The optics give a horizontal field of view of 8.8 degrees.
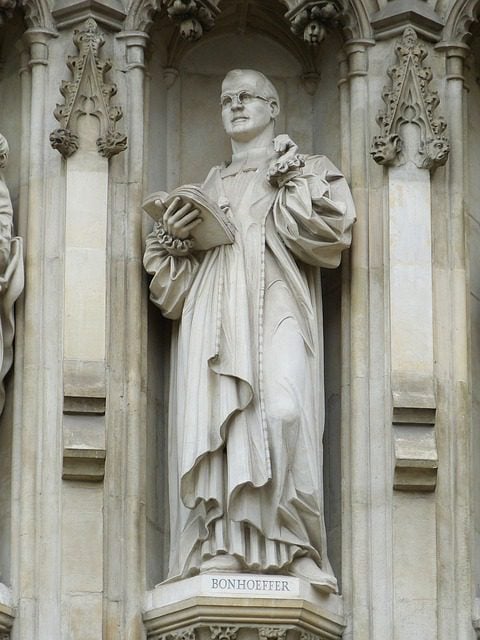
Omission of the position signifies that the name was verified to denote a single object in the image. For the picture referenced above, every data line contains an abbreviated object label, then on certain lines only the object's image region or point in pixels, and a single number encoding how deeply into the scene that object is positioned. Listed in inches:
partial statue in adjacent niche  789.2
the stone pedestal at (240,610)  757.9
